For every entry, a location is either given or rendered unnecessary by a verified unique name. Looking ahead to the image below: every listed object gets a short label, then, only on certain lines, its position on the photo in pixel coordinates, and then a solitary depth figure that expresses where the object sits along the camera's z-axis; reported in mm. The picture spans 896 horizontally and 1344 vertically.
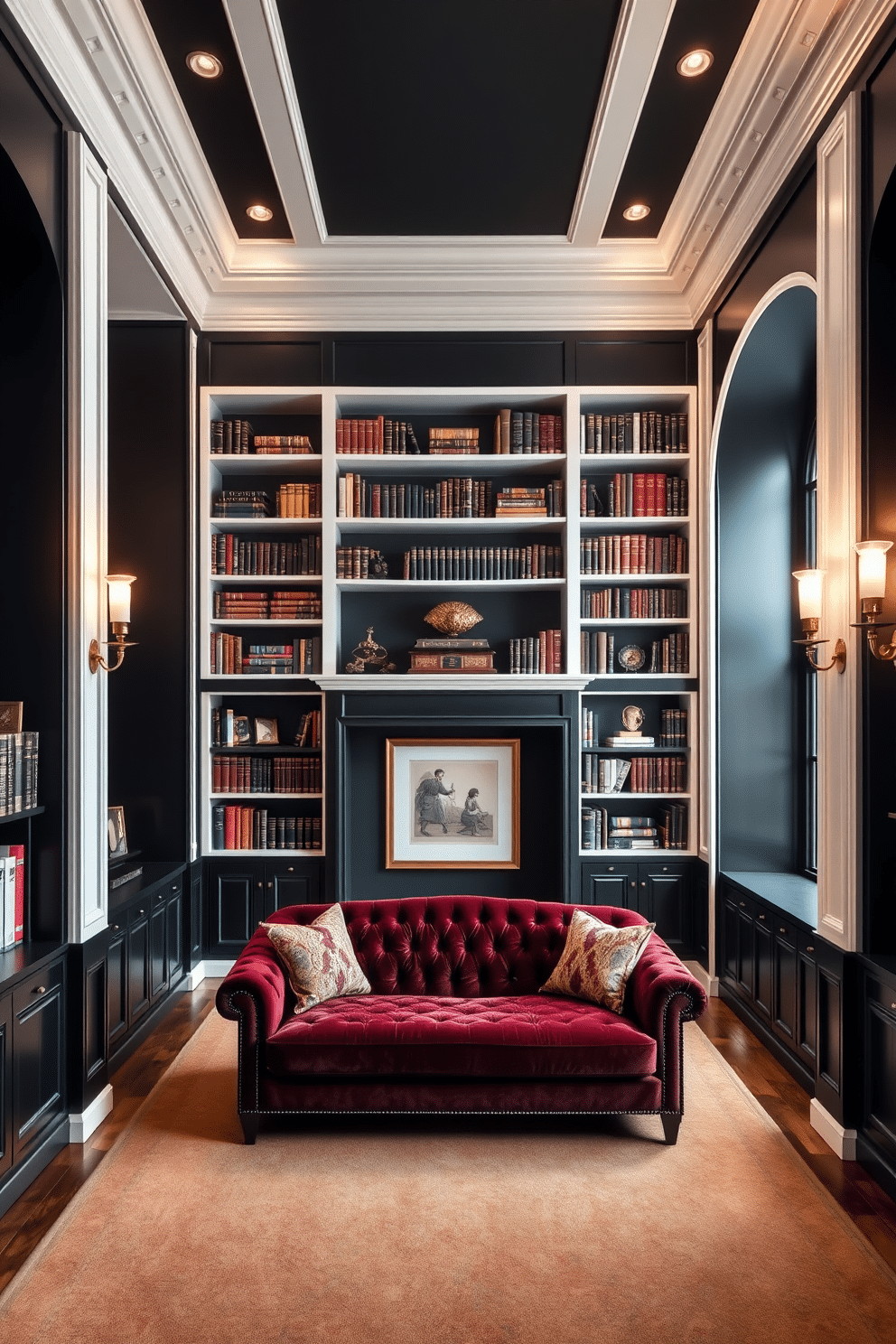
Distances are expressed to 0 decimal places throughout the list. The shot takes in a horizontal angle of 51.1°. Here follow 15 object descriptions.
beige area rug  2426
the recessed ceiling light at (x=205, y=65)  3666
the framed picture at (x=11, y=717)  3391
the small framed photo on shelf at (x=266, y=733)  5777
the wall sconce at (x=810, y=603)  3516
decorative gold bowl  5633
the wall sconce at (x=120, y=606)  3748
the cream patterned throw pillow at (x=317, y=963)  3783
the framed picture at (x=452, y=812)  5746
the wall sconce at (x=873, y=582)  3008
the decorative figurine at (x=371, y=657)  5719
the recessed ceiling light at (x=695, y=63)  3664
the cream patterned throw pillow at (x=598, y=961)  3725
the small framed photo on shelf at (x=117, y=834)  4867
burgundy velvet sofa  3410
